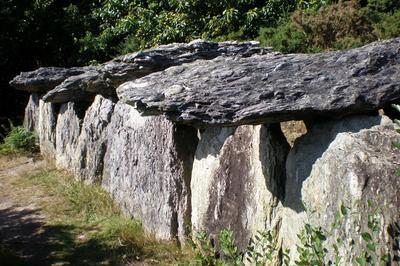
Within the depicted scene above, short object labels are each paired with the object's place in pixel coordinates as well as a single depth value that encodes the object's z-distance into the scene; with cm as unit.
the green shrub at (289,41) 952
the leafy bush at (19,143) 1273
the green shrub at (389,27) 890
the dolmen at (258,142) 401
